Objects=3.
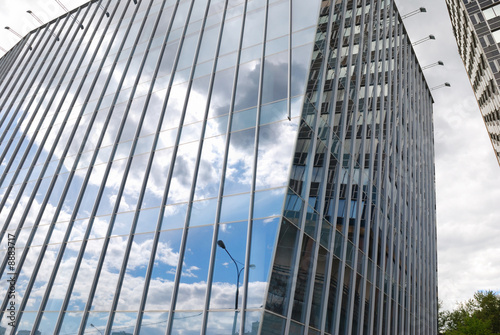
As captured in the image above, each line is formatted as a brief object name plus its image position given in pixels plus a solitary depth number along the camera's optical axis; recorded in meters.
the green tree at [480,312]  49.09
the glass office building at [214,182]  15.47
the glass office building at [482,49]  44.91
